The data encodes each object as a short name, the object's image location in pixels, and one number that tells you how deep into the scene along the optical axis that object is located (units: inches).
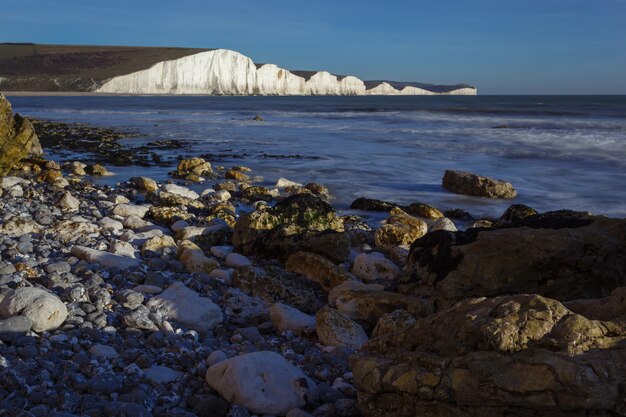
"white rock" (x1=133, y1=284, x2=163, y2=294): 168.7
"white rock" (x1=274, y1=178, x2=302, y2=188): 434.0
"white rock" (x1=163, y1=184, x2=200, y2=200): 366.6
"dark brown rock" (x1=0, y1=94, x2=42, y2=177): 326.3
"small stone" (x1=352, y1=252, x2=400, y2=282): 206.7
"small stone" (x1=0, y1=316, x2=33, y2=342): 125.1
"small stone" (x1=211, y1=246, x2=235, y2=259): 227.6
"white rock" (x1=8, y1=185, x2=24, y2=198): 323.9
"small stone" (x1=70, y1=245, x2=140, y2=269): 187.9
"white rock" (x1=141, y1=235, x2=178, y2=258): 212.5
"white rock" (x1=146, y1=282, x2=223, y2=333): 149.9
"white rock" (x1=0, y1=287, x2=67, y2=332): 133.1
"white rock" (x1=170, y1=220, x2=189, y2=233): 267.0
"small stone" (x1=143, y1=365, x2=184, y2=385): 117.0
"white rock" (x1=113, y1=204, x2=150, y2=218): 287.9
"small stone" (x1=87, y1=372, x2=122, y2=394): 108.6
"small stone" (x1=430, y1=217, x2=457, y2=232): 265.2
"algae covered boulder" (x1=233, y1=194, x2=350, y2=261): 225.1
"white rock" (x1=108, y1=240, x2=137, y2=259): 204.5
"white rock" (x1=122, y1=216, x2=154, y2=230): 263.6
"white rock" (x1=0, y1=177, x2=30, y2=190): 342.0
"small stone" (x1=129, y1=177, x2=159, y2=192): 399.9
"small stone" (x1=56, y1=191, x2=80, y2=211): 294.6
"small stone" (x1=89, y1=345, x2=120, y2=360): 123.3
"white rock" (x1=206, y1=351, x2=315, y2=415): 107.3
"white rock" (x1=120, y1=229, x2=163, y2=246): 226.7
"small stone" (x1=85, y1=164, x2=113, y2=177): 486.0
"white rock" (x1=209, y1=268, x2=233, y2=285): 191.3
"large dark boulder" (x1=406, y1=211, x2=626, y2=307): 158.6
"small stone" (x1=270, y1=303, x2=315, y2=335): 153.2
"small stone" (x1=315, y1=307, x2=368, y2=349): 144.1
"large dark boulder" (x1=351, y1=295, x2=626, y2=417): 78.9
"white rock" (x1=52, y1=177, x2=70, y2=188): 386.6
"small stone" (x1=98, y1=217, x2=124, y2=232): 247.9
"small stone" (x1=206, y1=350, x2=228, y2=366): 125.5
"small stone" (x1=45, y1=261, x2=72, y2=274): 175.9
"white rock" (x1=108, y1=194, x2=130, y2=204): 323.6
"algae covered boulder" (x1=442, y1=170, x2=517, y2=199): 405.7
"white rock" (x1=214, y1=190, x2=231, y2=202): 363.7
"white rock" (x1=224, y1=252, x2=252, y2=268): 215.3
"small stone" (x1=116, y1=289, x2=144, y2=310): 155.5
